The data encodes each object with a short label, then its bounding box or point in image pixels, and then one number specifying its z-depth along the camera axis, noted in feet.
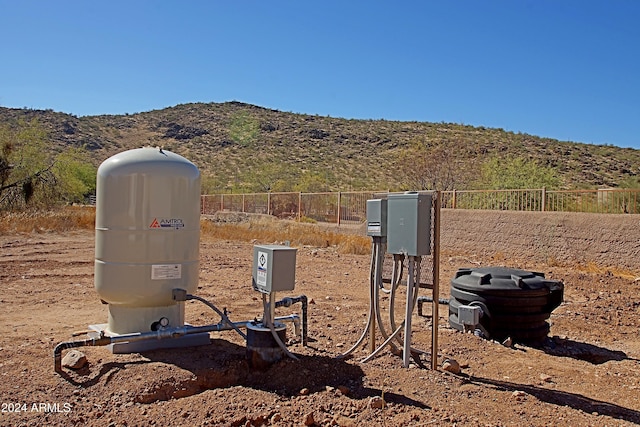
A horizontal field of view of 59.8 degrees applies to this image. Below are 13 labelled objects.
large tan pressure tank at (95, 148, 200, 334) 15.76
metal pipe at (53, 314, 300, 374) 14.25
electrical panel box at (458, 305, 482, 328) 19.27
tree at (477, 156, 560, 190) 79.41
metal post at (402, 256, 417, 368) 15.08
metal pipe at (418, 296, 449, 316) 22.19
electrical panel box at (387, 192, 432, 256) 14.90
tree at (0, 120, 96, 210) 77.30
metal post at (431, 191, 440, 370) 15.08
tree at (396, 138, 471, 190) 96.27
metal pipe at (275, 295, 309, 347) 17.99
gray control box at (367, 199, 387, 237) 16.12
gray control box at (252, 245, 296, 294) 14.69
